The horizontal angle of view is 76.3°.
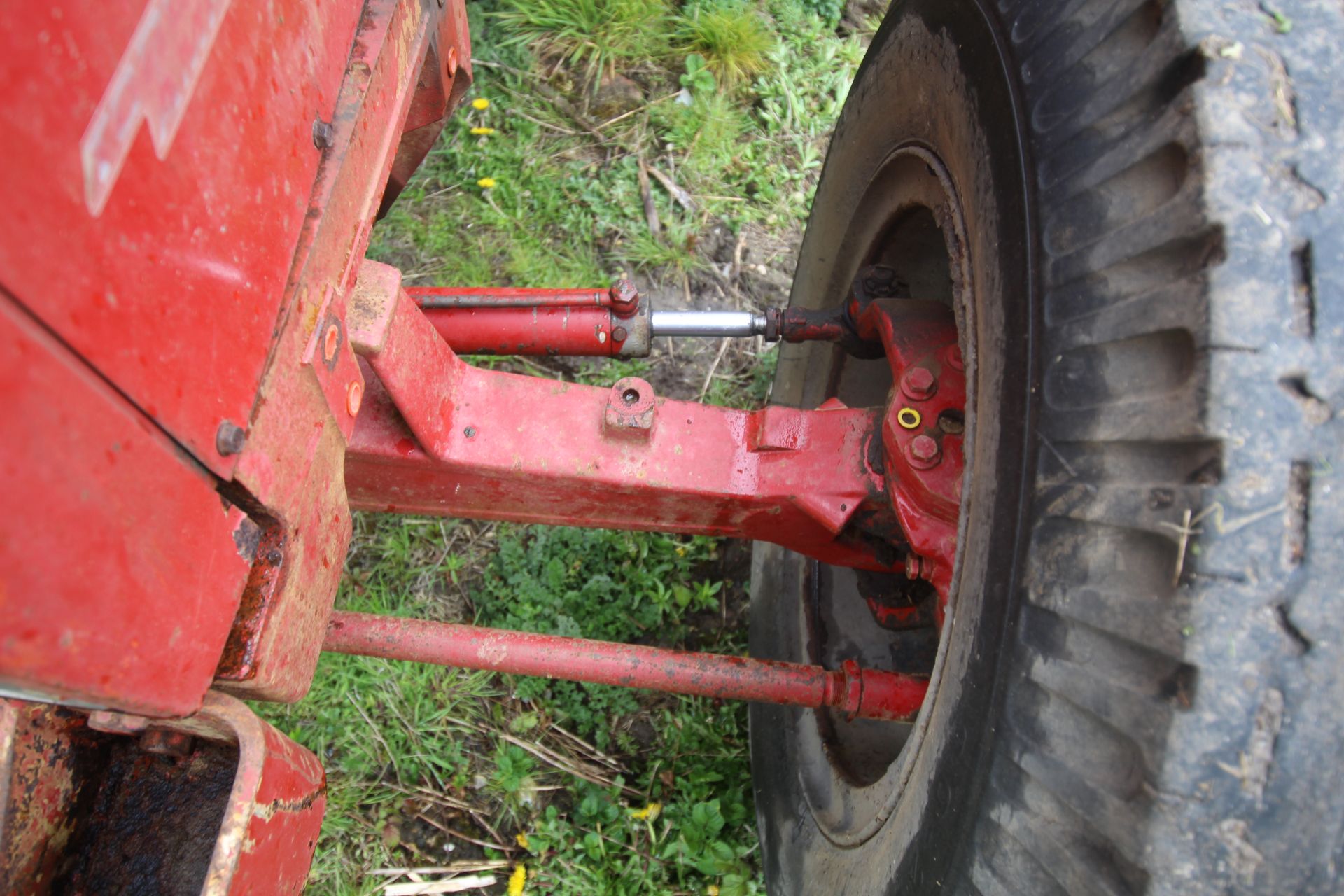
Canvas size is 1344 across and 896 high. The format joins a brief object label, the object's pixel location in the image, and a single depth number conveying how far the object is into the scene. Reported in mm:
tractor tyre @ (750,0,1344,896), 735
